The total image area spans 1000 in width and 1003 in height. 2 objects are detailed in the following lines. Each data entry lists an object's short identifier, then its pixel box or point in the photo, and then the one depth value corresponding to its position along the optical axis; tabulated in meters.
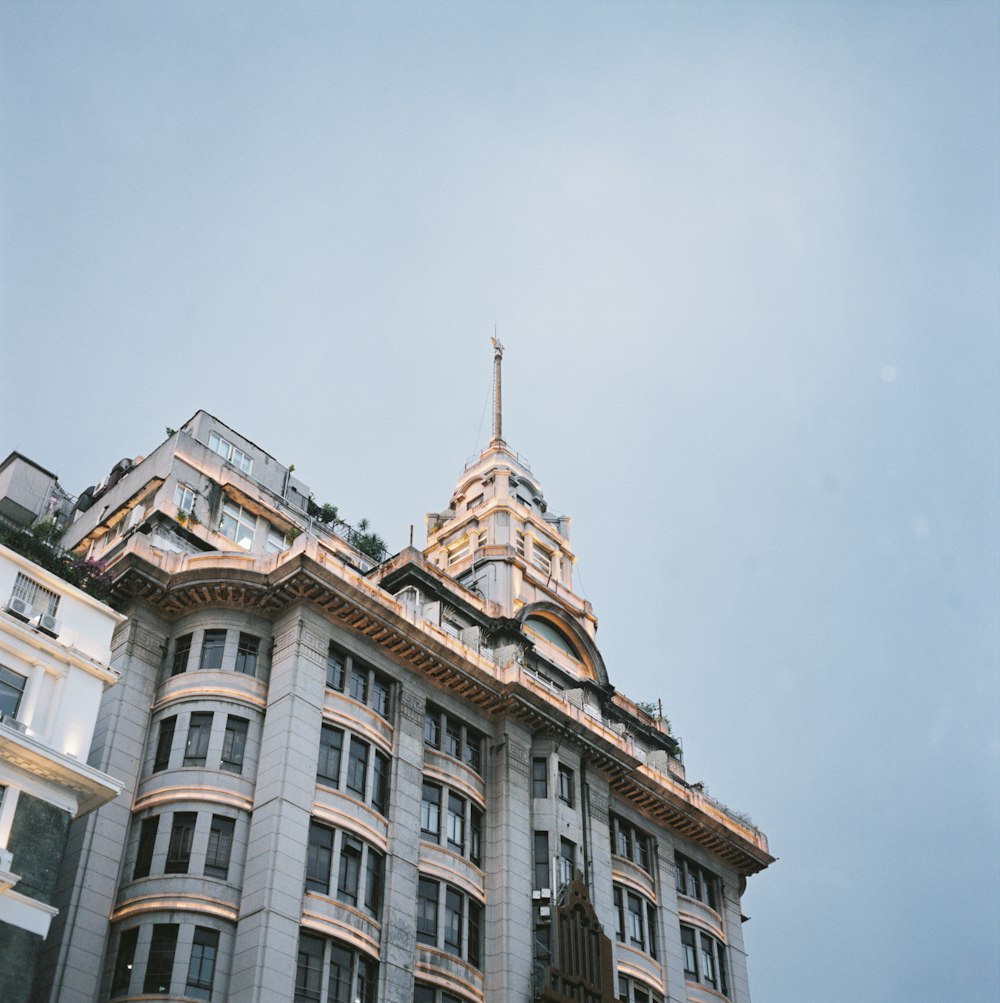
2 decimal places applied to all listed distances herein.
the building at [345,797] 44.59
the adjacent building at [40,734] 34.62
